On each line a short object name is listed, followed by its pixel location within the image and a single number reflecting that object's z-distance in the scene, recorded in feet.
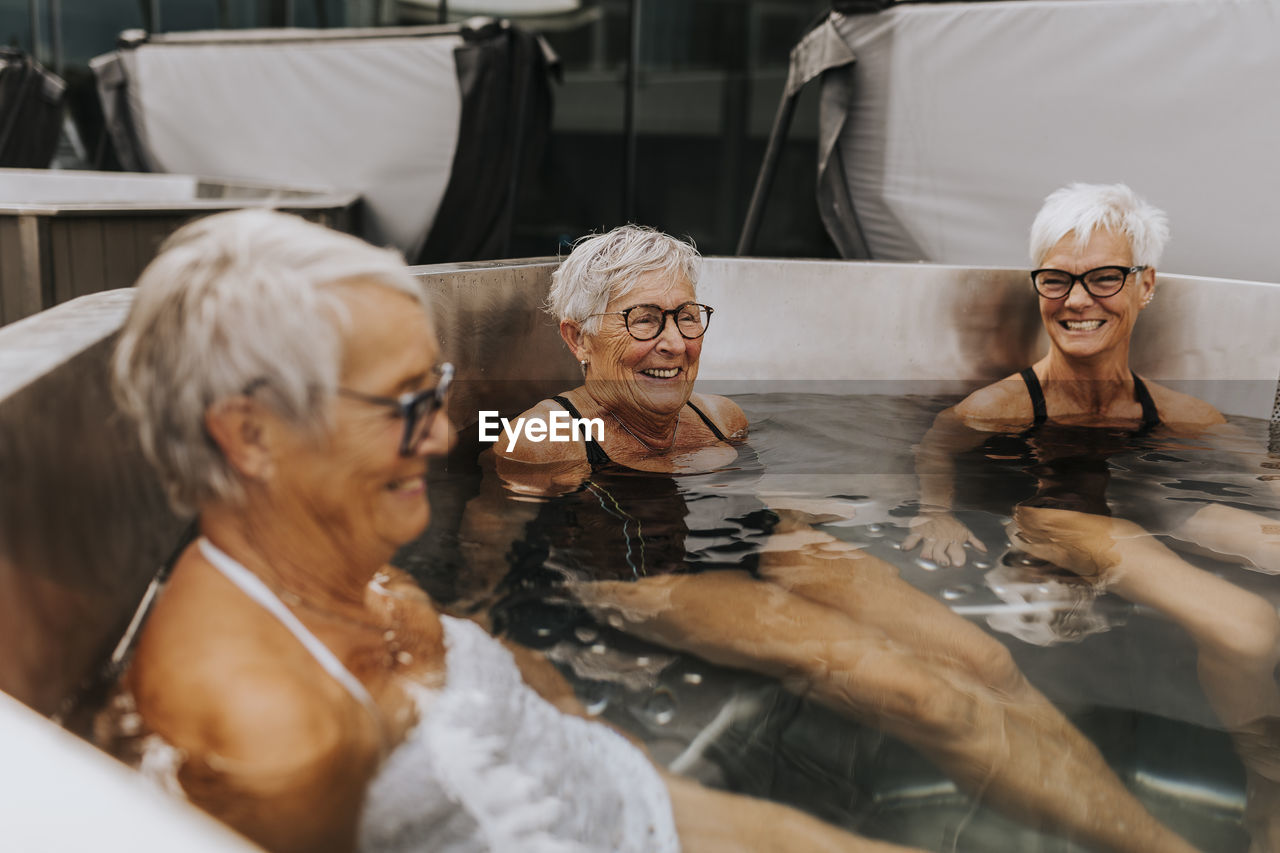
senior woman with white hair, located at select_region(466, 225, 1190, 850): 4.43
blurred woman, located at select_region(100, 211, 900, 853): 2.74
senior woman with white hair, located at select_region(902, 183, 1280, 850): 5.18
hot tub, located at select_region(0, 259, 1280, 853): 3.44
